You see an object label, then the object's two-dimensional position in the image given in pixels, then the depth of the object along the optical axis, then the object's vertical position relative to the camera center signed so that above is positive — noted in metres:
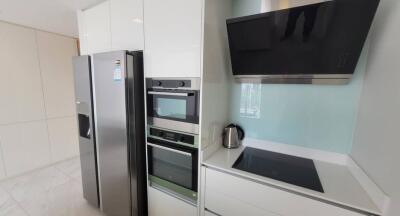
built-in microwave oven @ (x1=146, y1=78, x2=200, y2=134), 1.23 -0.15
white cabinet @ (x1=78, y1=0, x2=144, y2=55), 1.43 +0.52
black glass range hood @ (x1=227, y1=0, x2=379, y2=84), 0.96 +0.30
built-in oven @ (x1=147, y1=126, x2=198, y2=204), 1.31 -0.64
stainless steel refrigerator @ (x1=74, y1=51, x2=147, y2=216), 1.39 -0.41
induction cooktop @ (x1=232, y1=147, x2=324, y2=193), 1.06 -0.58
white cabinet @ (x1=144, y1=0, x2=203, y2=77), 1.16 +0.34
